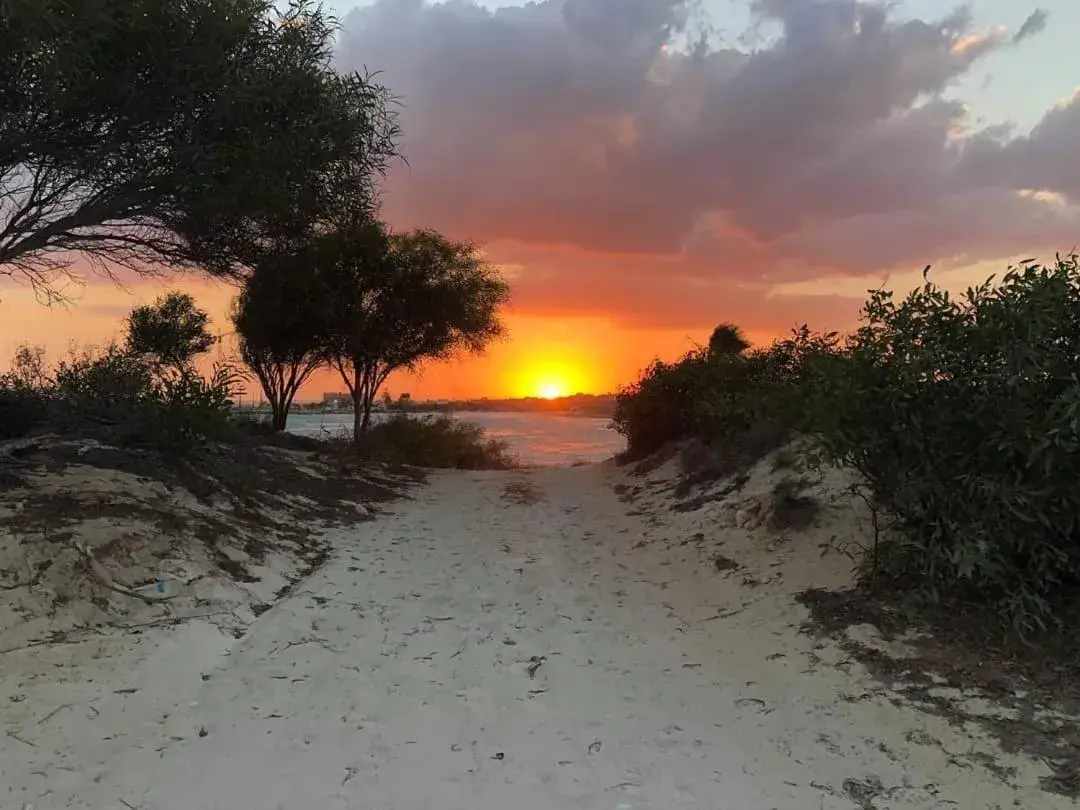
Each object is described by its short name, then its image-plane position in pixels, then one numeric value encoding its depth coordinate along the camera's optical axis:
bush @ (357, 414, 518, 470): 21.42
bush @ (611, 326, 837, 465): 9.29
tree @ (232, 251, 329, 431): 17.28
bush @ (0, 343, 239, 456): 9.80
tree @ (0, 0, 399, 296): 6.00
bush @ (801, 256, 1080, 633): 5.05
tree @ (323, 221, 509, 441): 18.62
